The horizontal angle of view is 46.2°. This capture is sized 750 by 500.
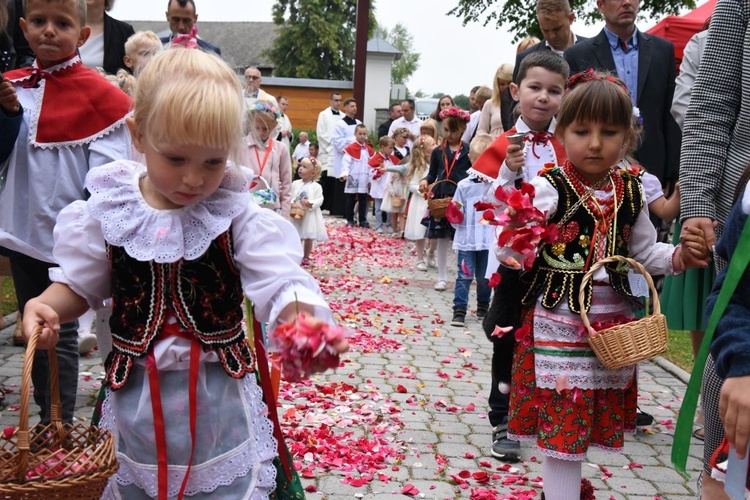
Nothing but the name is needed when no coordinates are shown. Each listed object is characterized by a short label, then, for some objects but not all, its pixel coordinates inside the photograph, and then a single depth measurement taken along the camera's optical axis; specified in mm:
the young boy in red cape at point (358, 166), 17641
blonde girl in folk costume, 2391
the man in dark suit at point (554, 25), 5715
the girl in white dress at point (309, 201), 11367
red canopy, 13641
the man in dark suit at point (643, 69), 5344
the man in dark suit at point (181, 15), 6598
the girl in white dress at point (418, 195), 12055
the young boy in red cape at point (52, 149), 3914
